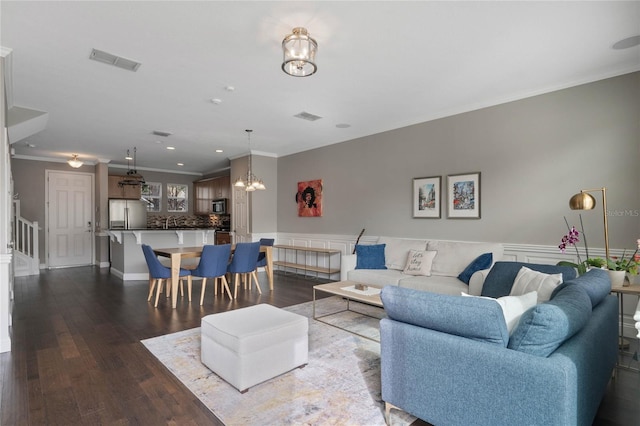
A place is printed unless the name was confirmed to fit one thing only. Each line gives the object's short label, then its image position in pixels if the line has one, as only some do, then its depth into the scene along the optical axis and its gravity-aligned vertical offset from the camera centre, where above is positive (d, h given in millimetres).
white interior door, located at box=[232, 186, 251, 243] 7707 -8
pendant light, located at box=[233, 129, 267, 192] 5769 +536
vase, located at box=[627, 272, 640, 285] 3096 -690
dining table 4559 -599
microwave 9406 +259
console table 6371 -1050
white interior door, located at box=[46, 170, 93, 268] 8273 -48
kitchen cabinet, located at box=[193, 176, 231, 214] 9320 +712
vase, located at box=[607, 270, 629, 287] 2910 -598
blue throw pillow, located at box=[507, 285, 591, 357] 1483 -549
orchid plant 2865 -490
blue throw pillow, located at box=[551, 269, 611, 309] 2094 -495
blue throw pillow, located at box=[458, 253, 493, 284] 3914 -646
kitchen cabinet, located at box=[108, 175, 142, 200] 8820 +723
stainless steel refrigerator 8531 +57
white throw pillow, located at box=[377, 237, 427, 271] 4887 -569
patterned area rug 2074 -1275
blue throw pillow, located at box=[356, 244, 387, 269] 4961 -671
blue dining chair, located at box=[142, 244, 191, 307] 4637 -772
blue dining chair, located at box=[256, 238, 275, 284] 5930 -763
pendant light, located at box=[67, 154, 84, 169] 6934 +1152
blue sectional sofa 1447 -725
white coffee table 3350 -869
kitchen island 6413 -538
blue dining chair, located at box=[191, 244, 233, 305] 4730 -688
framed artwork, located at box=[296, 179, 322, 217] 6871 +333
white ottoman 2361 -994
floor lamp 3055 +74
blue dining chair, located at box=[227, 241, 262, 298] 5152 -707
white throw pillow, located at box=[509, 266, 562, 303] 2326 -537
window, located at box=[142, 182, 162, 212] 9828 +629
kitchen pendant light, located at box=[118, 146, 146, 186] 8062 +954
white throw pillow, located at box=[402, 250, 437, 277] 4436 -696
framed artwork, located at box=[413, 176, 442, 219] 4934 +234
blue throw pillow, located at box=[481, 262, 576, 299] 2979 -620
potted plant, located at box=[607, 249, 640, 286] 2854 -523
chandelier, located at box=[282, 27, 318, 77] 2512 +1248
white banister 7027 -686
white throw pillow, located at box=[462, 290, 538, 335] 1725 -524
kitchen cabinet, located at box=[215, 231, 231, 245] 8883 -615
